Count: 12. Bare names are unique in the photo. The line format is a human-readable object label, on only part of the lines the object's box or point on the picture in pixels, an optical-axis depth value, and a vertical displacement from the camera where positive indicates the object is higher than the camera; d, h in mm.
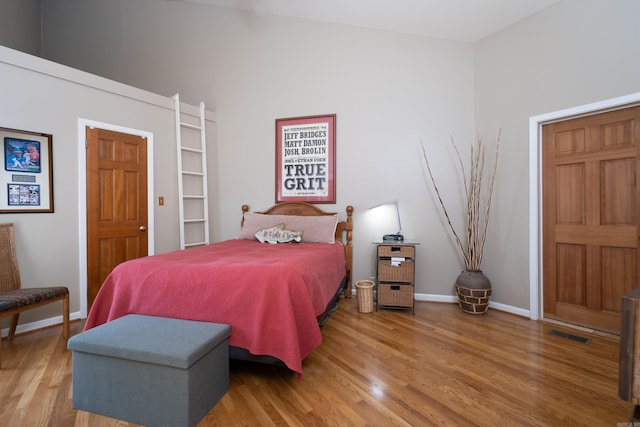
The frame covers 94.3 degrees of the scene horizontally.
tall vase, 3010 -841
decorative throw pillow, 3283 -266
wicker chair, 2305 -591
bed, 1764 -536
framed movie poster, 3812 +693
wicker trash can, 3117 -925
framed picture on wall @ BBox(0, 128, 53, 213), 2559 +391
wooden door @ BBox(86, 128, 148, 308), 3049 +140
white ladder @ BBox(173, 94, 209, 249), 3820 +431
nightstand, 3105 -681
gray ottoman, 1436 -808
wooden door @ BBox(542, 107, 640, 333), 2441 -75
